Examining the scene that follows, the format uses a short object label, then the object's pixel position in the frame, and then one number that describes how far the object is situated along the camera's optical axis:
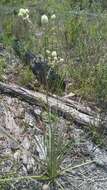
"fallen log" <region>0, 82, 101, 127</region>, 1.53
